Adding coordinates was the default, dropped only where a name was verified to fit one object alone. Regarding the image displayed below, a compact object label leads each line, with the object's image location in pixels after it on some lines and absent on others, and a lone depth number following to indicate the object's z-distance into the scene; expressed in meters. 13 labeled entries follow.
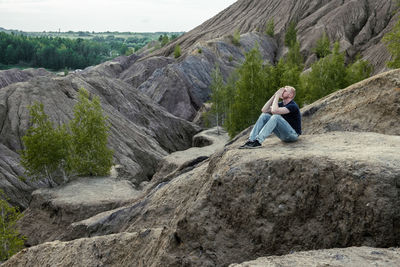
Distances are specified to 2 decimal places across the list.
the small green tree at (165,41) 120.12
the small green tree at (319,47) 75.56
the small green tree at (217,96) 51.09
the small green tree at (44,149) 28.23
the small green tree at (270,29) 100.56
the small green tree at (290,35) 92.92
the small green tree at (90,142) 30.84
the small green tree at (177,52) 87.86
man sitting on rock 10.27
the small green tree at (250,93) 34.16
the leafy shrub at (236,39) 89.19
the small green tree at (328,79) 38.62
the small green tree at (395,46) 32.56
